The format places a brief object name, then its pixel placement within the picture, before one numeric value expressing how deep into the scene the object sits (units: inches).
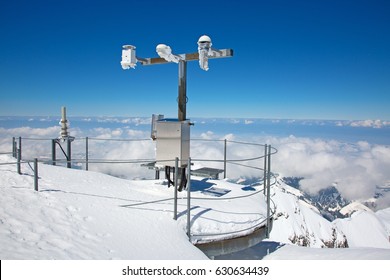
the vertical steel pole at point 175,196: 172.1
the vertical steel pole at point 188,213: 171.8
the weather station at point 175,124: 229.8
